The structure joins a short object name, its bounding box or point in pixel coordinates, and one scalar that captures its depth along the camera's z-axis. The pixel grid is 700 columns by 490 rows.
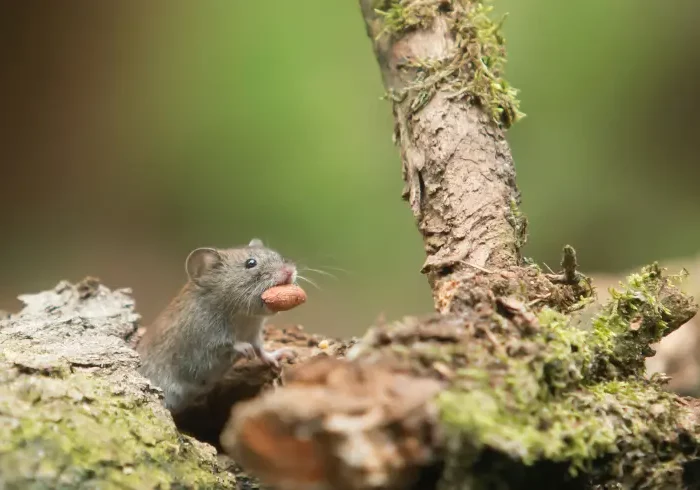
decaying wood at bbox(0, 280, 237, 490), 2.17
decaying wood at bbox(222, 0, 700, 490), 1.78
